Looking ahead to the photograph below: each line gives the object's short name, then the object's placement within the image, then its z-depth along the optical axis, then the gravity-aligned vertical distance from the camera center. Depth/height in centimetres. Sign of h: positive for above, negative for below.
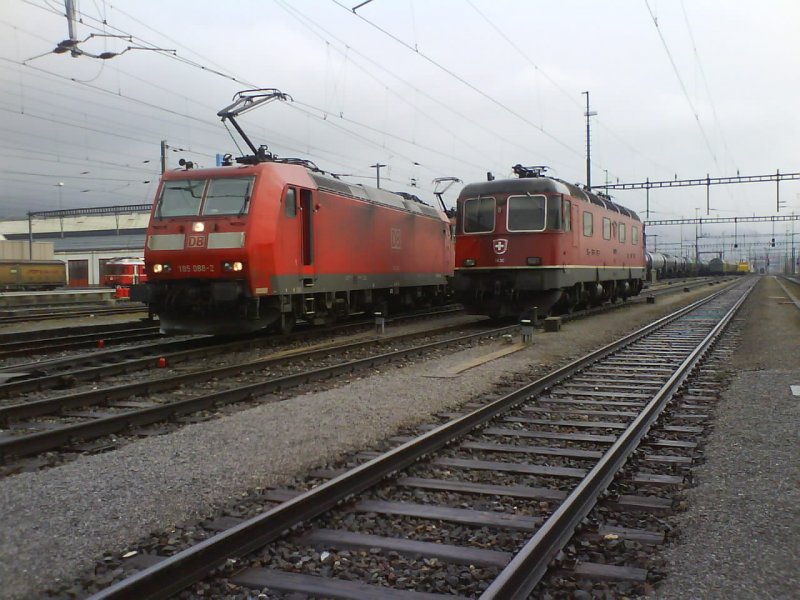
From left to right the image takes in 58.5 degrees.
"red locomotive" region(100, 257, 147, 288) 3797 +41
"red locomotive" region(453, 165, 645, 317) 1703 +79
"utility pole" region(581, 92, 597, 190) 4133 +701
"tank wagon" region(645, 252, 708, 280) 5449 +90
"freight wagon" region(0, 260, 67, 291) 4122 +32
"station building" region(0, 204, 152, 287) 5968 +469
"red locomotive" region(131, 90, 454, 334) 1230 +58
